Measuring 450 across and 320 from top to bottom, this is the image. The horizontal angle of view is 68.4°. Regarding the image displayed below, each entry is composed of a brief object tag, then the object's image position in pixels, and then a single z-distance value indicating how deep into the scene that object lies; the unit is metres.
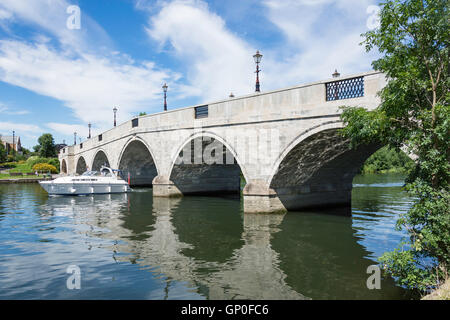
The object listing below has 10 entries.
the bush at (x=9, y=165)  70.84
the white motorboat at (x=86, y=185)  24.15
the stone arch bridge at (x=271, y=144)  12.10
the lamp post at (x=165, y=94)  23.89
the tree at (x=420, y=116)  5.56
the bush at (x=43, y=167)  56.83
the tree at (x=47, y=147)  78.75
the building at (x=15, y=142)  101.99
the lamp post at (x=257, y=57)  15.06
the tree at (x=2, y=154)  70.96
